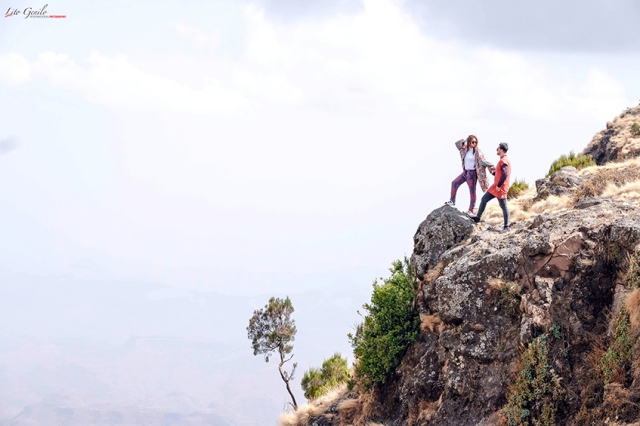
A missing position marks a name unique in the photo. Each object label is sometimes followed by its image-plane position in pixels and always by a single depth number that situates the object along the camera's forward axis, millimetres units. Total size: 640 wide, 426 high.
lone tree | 40312
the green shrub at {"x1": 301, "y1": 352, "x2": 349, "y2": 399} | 35094
